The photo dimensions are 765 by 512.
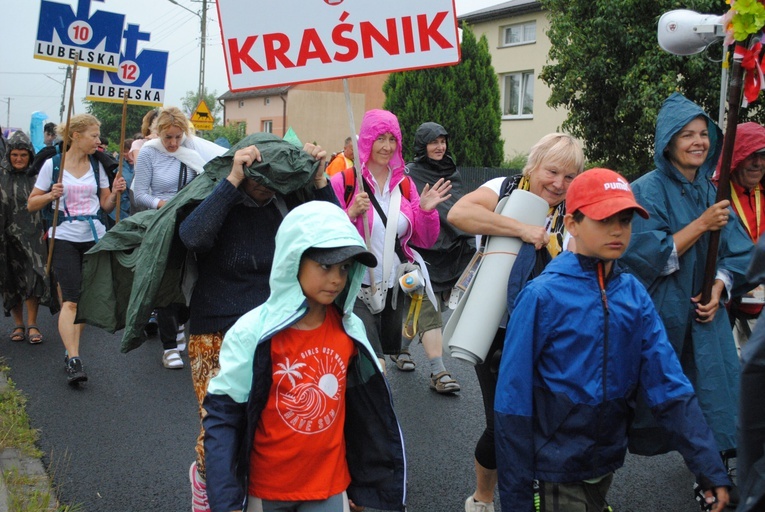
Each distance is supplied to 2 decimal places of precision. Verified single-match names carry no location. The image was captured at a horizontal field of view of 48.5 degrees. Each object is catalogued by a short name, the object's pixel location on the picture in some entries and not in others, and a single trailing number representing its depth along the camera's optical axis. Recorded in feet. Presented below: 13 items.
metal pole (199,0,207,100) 130.52
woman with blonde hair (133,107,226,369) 22.22
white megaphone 14.33
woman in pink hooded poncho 16.35
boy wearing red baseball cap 9.50
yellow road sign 74.38
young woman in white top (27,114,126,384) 22.79
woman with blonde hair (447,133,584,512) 11.76
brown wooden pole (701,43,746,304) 12.57
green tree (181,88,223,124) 358.99
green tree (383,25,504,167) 80.18
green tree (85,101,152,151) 235.56
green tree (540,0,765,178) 55.31
